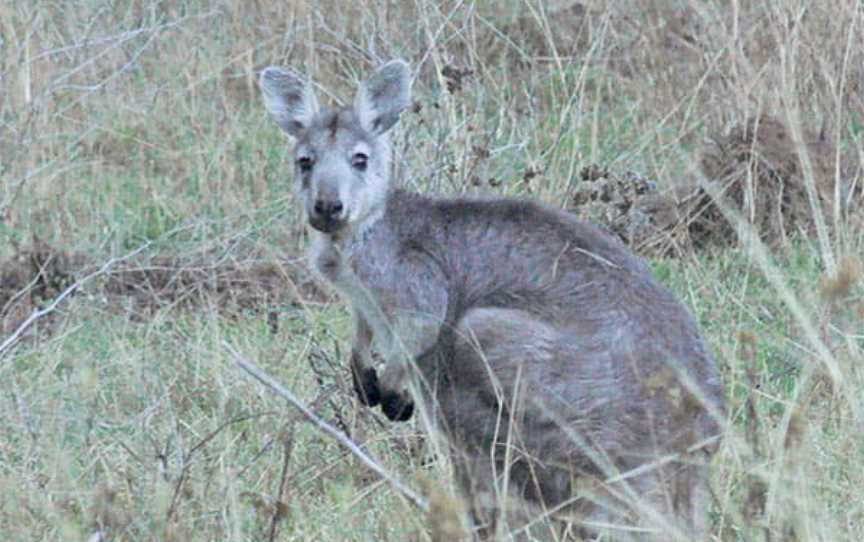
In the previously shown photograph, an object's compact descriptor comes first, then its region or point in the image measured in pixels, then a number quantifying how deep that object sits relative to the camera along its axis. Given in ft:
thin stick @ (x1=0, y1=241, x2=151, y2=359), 42.32
